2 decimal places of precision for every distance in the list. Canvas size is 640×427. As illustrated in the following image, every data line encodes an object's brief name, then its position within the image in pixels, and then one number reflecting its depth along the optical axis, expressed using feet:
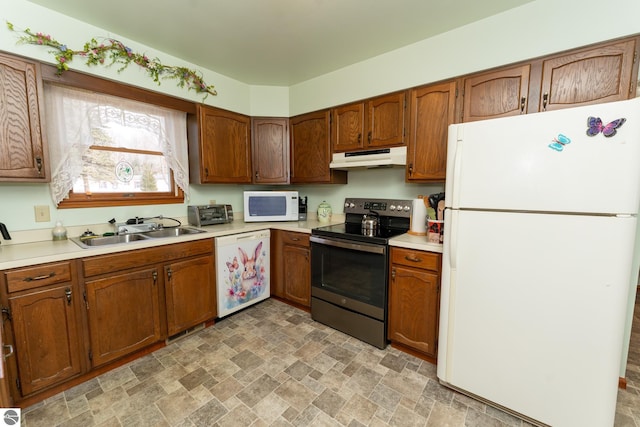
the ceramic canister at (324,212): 9.48
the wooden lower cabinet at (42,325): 4.58
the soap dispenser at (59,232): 6.15
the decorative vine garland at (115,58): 5.44
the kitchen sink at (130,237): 6.28
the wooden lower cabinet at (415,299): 5.92
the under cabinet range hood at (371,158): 7.13
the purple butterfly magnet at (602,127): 3.62
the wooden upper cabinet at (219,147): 8.38
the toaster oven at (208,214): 8.43
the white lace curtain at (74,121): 6.12
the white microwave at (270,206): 9.23
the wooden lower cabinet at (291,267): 8.43
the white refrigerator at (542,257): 3.73
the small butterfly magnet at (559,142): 3.93
